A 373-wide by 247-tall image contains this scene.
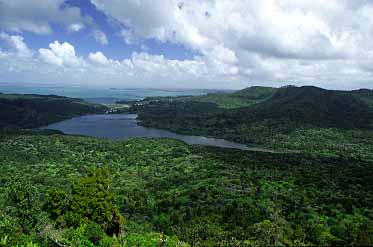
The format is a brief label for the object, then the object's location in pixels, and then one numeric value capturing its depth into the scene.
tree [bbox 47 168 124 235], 41.88
